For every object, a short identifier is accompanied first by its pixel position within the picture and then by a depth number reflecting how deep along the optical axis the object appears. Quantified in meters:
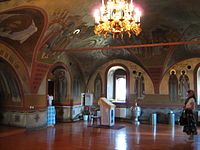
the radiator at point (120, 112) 15.95
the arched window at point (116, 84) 16.70
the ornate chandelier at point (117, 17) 6.35
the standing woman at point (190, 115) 9.82
